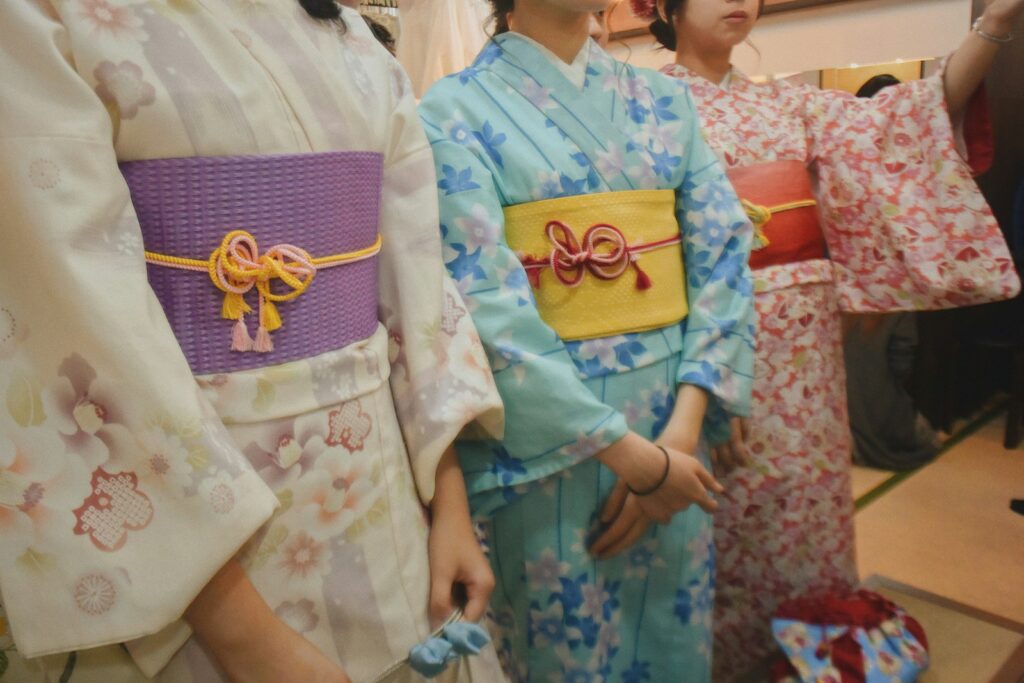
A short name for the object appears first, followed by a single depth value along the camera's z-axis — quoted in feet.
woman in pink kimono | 5.41
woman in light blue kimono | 3.48
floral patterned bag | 5.02
